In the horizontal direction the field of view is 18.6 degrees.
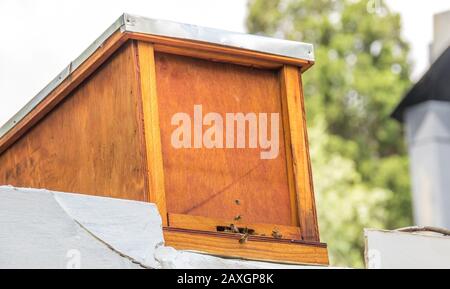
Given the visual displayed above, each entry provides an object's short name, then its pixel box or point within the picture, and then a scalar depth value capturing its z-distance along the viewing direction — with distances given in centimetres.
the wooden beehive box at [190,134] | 365
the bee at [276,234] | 382
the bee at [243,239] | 362
